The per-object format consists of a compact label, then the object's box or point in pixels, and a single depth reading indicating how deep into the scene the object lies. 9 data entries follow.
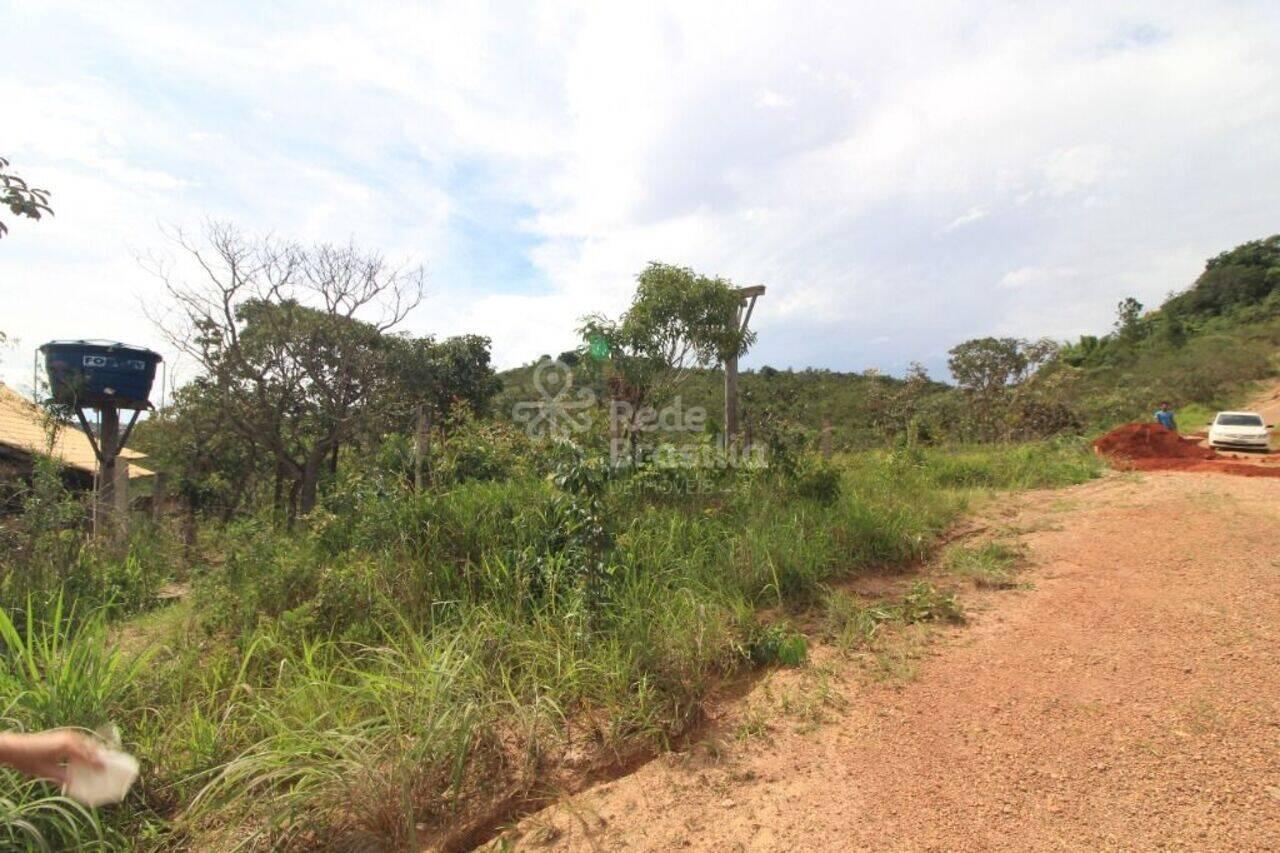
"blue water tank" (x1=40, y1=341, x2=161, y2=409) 5.69
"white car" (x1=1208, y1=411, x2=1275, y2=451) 11.65
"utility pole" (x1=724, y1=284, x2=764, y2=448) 5.59
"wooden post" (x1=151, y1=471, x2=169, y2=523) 7.21
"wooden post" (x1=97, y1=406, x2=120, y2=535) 6.13
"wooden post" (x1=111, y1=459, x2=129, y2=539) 4.52
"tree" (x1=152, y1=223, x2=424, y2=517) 7.65
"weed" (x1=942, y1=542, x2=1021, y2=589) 3.49
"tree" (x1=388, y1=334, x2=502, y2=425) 9.03
